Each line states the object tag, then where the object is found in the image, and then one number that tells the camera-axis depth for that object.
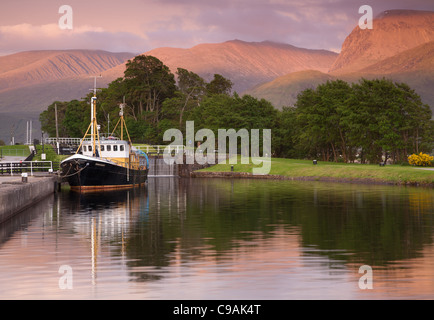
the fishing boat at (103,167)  65.88
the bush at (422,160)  86.88
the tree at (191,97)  168.35
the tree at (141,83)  197.00
